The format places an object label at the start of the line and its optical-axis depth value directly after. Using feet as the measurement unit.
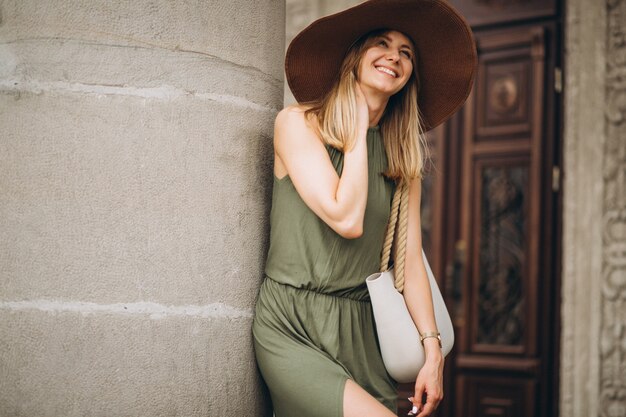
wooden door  16.11
